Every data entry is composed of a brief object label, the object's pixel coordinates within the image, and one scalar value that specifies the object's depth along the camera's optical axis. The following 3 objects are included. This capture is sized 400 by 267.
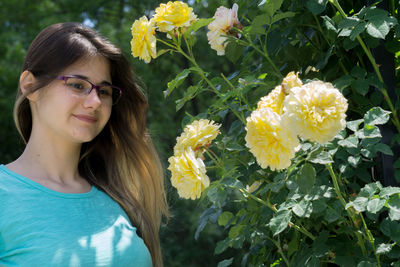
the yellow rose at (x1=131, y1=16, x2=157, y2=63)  1.66
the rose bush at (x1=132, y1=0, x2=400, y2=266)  1.42
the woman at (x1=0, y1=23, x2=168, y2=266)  1.72
